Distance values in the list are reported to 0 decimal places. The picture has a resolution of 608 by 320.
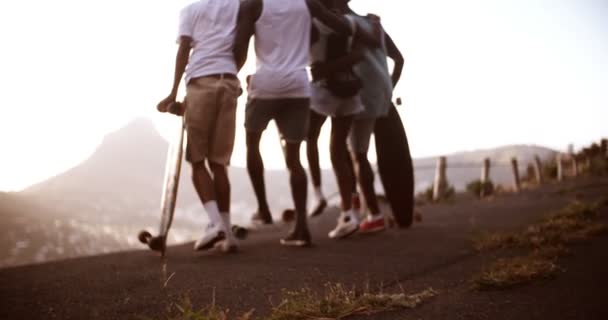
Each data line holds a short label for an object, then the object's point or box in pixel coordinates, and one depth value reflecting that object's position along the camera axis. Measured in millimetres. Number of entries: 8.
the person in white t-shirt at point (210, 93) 2947
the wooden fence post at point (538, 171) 17906
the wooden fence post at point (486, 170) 15922
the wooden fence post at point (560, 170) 17891
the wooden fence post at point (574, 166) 18456
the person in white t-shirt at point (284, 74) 3064
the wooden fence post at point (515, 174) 16855
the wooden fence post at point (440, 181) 13236
